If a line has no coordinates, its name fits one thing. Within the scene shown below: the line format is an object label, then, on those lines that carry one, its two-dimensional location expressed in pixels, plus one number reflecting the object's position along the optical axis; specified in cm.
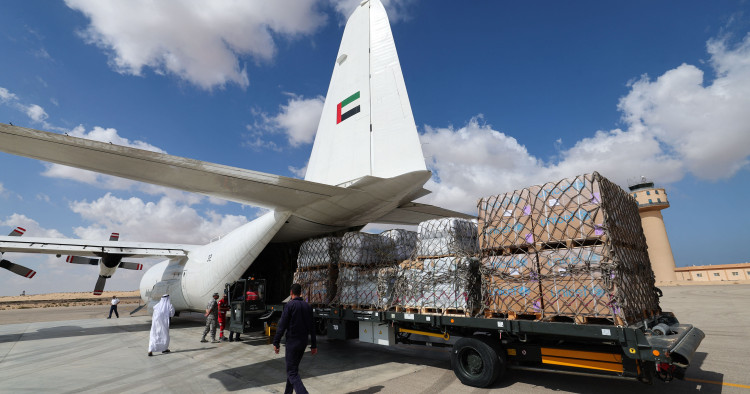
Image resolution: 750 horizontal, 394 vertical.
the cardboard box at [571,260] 482
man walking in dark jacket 504
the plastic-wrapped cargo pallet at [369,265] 746
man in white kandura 961
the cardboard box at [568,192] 513
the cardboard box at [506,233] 561
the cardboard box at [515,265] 538
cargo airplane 669
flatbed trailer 452
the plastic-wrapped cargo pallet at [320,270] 889
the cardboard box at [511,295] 536
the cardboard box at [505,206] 576
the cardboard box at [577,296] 473
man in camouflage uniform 1155
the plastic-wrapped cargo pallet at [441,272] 620
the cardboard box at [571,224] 494
